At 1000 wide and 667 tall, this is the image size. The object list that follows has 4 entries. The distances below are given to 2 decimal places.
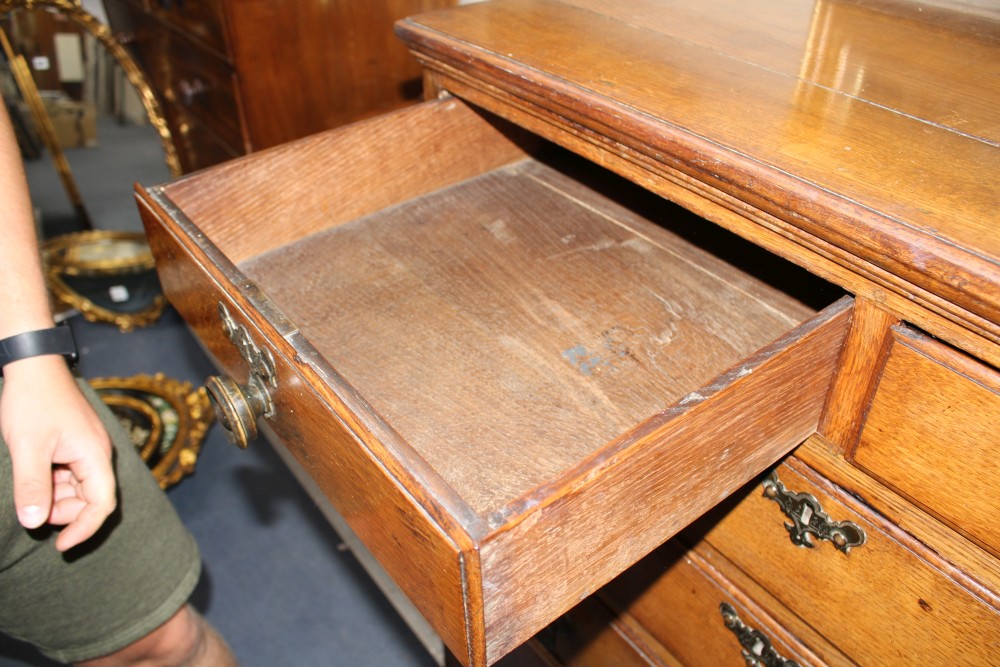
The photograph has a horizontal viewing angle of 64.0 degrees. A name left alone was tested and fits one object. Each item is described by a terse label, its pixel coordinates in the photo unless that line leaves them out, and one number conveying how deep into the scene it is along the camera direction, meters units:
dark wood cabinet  1.38
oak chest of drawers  0.46
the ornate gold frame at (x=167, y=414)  1.38
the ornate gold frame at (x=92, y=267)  1.67
